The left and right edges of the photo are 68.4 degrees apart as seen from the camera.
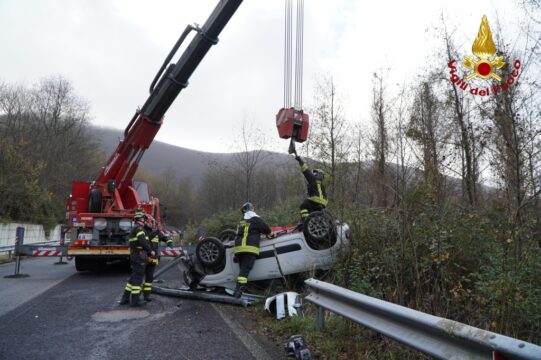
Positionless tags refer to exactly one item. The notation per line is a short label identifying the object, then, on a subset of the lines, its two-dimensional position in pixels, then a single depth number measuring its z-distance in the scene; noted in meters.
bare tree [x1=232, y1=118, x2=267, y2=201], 21.67
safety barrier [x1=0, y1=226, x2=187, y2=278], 9.68
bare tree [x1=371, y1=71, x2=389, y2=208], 5.81
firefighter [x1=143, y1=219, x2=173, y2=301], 6.99
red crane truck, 9.16
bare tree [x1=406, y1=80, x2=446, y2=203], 7.57
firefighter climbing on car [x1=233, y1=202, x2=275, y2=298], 6.59
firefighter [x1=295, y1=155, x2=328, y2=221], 7.62
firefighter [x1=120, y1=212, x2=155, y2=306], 6.56
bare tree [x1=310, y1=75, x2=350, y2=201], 17.66
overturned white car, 6.38
